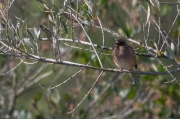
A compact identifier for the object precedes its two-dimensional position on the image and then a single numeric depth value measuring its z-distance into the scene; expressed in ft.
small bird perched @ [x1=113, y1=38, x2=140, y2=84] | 33.71
